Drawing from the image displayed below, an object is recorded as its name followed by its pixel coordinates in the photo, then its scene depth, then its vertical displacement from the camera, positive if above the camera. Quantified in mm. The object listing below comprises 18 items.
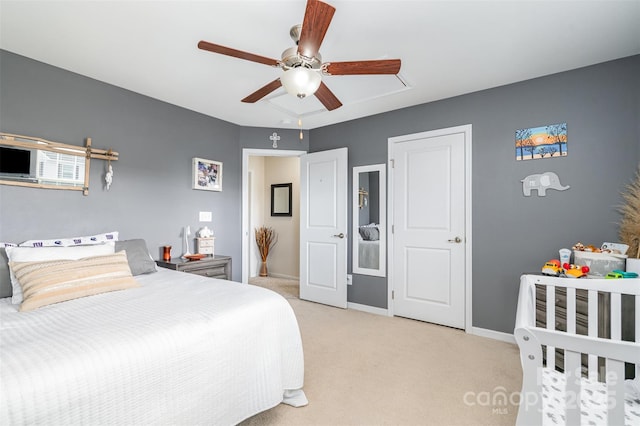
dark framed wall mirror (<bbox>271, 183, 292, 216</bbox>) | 5641 +344
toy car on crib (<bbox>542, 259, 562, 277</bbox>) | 2248 -392
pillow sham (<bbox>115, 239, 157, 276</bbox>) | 2459 -349
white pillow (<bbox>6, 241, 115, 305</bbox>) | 1785 -262
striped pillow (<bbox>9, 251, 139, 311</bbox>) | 1671 -387
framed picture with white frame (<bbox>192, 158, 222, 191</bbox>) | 3523 +517
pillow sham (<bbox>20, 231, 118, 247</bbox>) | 2235 -205
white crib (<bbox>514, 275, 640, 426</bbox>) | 853 -464
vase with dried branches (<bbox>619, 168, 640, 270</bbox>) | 2127 -19
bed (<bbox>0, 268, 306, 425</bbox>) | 997 -572
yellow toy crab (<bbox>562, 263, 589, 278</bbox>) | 2143 -384
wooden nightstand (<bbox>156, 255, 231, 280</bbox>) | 2982 -514
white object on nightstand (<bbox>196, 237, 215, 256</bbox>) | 3447 -340
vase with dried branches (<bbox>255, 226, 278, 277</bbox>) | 5785 -487
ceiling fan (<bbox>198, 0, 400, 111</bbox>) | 1565 +900
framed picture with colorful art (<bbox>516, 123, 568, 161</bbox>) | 2600 +690
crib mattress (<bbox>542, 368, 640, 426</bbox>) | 1008 -671
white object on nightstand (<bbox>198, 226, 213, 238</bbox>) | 3473 -195
